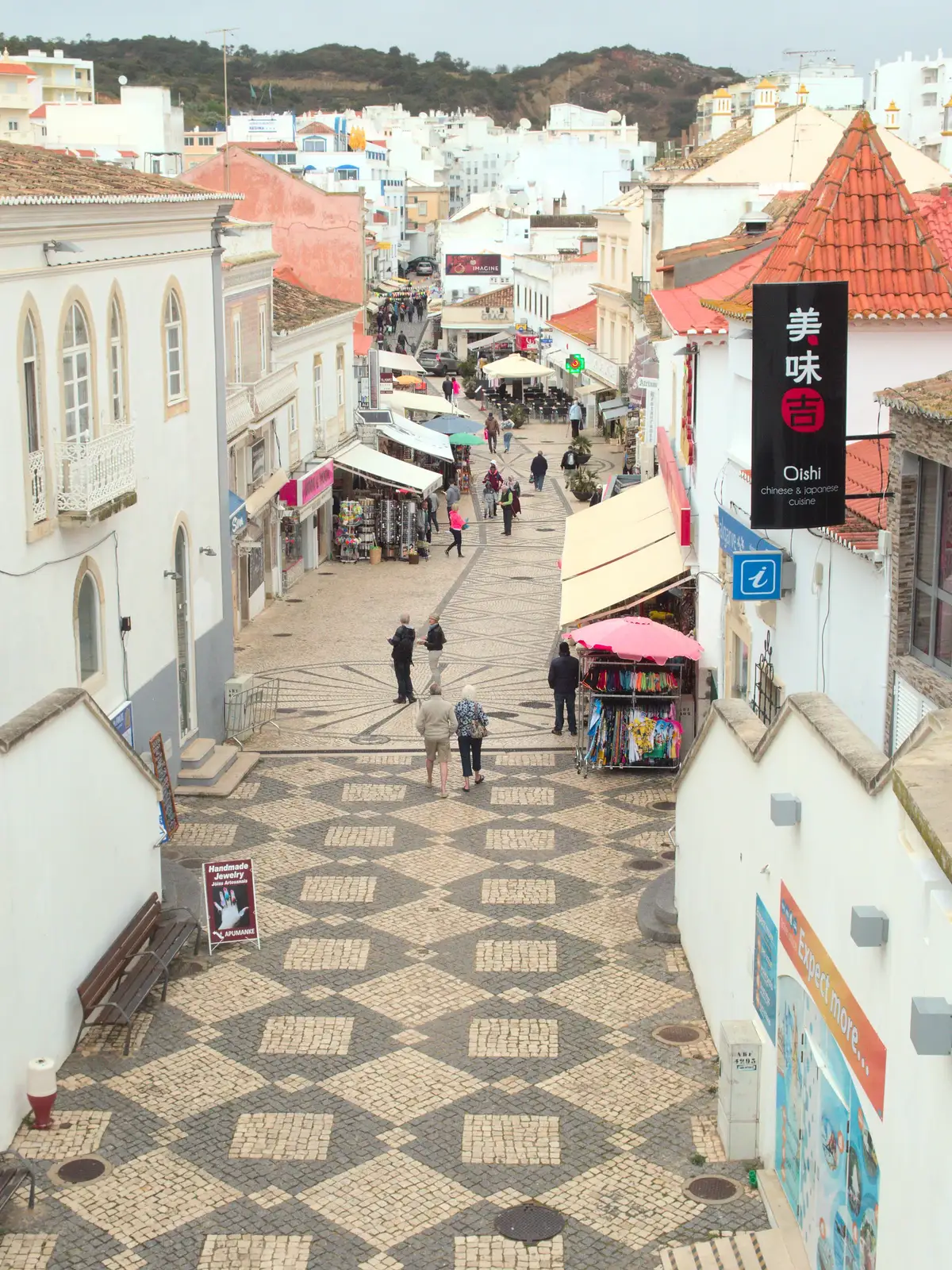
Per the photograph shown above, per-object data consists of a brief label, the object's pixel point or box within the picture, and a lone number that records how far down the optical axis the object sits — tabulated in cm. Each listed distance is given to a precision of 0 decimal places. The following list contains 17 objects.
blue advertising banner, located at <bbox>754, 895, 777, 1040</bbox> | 1031
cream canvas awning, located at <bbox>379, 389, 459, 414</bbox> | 4858
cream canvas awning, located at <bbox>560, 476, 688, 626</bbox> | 2200
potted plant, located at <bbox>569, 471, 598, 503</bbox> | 4272
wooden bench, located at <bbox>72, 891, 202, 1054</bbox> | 1252
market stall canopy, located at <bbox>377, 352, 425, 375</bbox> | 5925
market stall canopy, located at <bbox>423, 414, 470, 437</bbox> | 4647
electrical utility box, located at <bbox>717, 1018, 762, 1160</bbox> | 1053
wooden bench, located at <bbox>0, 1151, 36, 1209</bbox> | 984
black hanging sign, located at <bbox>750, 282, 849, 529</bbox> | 1184
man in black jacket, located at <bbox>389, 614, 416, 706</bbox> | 2339
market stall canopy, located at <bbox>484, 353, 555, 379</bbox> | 6022
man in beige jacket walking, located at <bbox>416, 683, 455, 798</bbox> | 1905
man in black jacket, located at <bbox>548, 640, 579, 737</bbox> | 2175
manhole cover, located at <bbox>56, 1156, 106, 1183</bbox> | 1052
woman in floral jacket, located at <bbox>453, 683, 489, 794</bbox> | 1914
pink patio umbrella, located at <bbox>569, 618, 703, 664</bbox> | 1972
